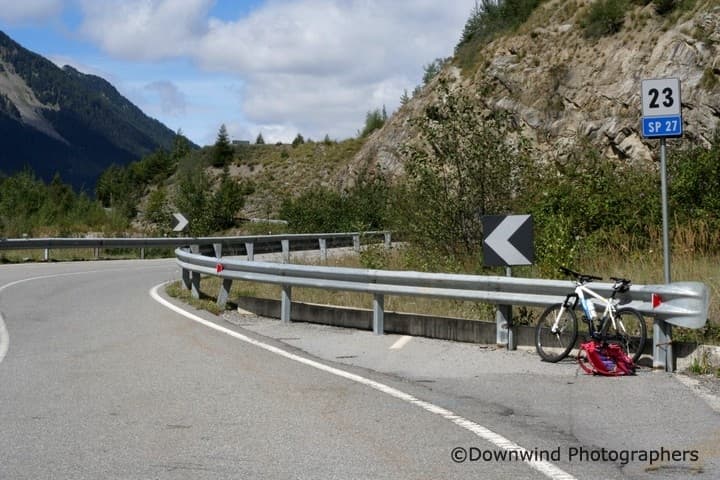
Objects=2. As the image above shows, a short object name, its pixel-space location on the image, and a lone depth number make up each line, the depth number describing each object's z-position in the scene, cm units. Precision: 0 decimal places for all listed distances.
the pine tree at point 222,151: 10788
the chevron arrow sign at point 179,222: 3028
